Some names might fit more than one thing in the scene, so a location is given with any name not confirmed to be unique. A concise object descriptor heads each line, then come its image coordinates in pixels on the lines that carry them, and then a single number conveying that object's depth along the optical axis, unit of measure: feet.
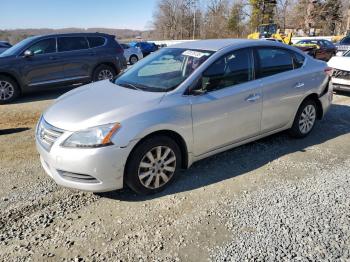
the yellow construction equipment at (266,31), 96.53
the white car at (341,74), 27.40
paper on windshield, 13.40
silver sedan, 10.61
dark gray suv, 27.25
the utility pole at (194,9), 219.71
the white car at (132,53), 70.99
